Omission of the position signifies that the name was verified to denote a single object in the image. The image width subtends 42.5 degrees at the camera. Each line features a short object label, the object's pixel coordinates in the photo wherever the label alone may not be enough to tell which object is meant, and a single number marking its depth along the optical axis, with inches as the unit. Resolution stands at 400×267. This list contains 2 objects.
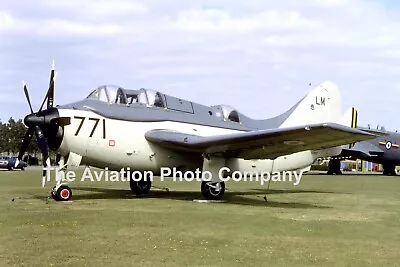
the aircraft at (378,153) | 1720.0
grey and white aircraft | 535.2
